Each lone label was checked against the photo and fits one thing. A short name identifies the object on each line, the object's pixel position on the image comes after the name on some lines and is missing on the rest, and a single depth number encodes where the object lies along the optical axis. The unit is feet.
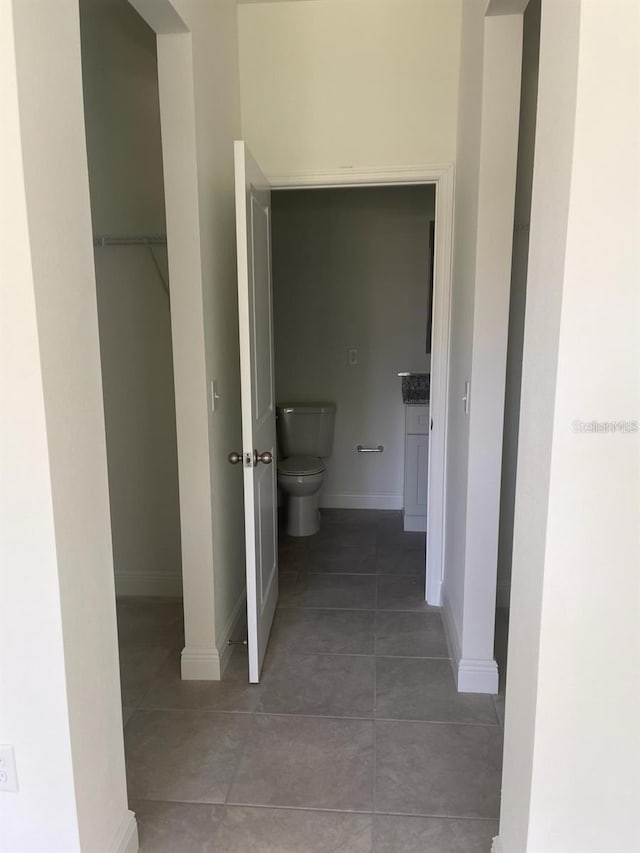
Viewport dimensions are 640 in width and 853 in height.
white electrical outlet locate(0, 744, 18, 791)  4.36
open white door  7.03
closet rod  9.00
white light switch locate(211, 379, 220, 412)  7.67
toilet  12.59
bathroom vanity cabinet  12.79
